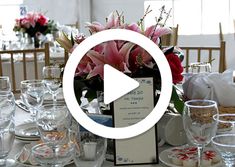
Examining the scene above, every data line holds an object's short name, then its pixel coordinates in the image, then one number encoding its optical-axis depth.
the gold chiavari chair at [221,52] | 2.38
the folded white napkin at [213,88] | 1.27
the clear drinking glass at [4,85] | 1.69
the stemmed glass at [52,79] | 1.56
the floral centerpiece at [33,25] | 3.78
